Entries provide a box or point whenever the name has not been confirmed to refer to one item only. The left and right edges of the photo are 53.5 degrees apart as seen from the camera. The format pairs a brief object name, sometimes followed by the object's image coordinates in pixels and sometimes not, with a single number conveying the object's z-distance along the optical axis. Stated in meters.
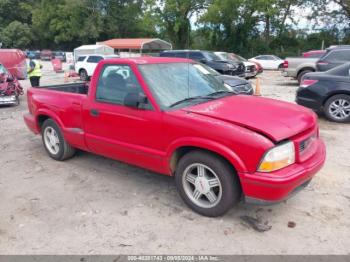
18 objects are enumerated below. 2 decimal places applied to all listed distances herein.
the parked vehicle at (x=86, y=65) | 22.00
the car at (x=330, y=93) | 8.22
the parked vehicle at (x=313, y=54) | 17.75
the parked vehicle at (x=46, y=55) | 53.28
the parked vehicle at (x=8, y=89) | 11.34
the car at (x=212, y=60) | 17.86
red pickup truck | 3.38
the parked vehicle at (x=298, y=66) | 15.59
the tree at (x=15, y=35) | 68.31
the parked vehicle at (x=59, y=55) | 50.16
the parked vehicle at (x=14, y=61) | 17.41
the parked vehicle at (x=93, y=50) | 32.60
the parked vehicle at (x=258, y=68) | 22.52
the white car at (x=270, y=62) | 29.43
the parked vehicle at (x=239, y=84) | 10.95
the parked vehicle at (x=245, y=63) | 19.78
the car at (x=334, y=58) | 12.24
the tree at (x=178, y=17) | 48.84
